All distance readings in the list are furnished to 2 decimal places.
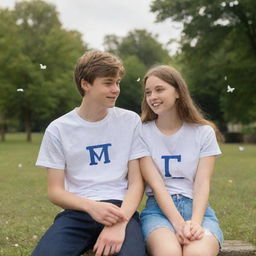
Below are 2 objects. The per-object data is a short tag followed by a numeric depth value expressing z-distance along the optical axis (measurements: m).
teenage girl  3.61
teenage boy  3.51
